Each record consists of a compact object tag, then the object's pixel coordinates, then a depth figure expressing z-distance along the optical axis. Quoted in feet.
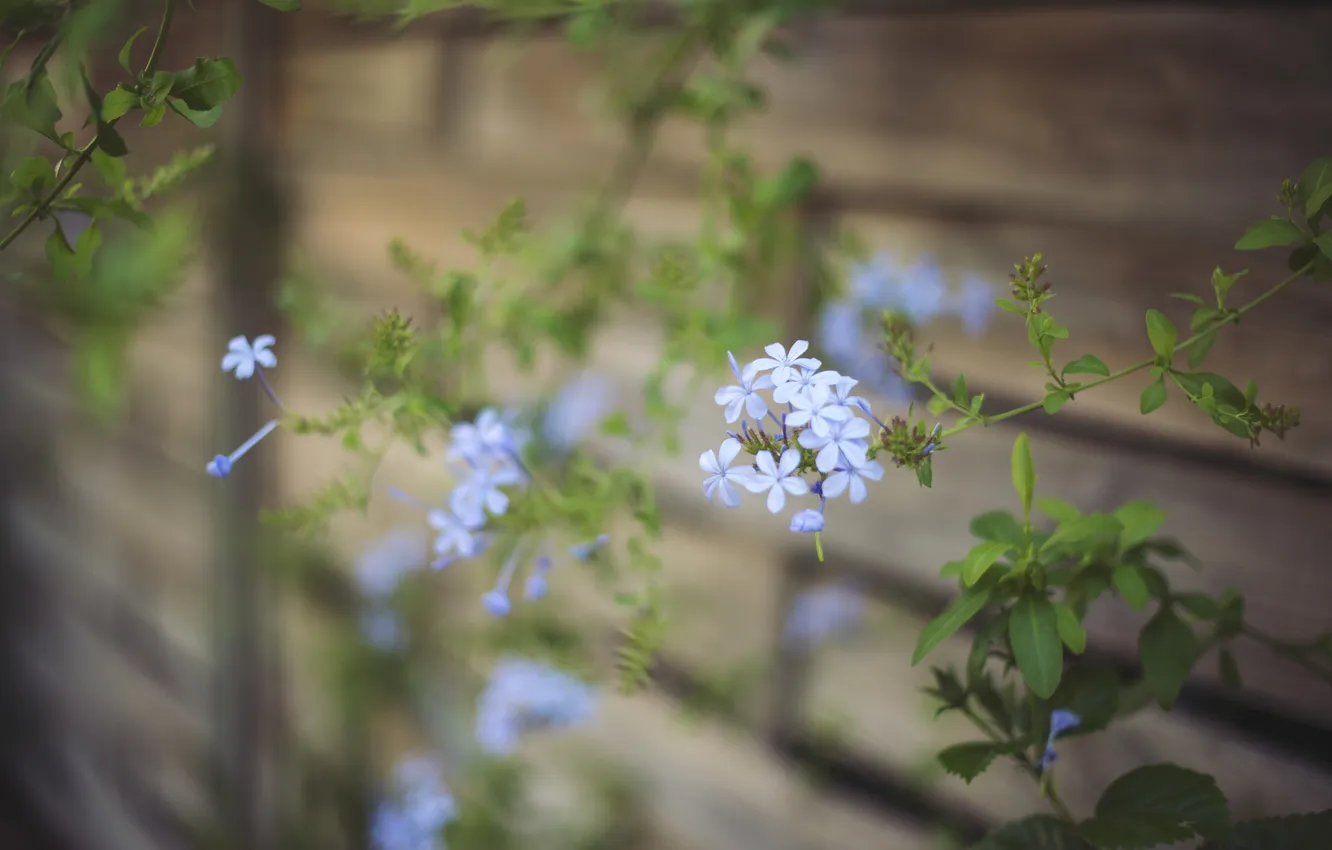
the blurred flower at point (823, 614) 3.63
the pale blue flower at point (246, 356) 2.02
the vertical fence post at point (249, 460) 5.50
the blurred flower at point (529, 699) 3.76
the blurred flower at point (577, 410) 3.65
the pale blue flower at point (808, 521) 1.65
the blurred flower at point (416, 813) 4.18
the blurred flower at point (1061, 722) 2.06
